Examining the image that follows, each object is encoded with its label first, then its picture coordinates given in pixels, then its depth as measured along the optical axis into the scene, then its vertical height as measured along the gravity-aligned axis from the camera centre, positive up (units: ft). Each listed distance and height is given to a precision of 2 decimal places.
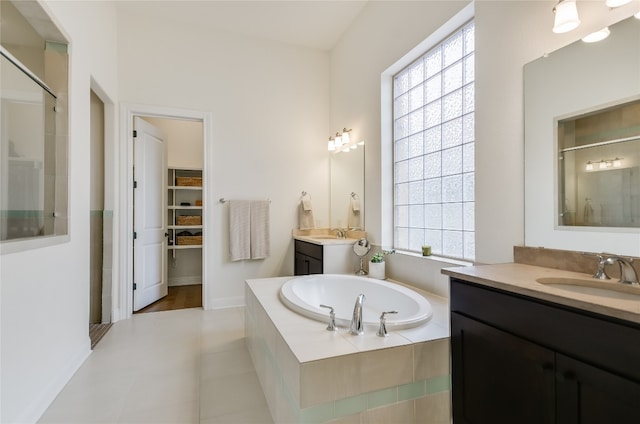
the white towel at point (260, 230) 12.41 -0.72
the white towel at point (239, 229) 12.08 -0.67
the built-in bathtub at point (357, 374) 4.25 -2.37
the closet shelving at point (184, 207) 15.26 +0.25
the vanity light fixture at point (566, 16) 4.40 +2.79
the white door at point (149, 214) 11.51 -0.08
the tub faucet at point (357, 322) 5.14 -1.83
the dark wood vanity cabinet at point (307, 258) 10.57 -1.71
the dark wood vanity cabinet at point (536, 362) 2.89 -1.67
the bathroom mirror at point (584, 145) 4.15 +1.01
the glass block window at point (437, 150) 7.42 +1.67
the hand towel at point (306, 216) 13.04 -0.17
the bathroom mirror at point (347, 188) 11.28 +0.92
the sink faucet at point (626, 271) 3.88 -0.75
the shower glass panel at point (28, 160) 5.24 +1.01
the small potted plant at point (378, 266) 9.30 -1.64
